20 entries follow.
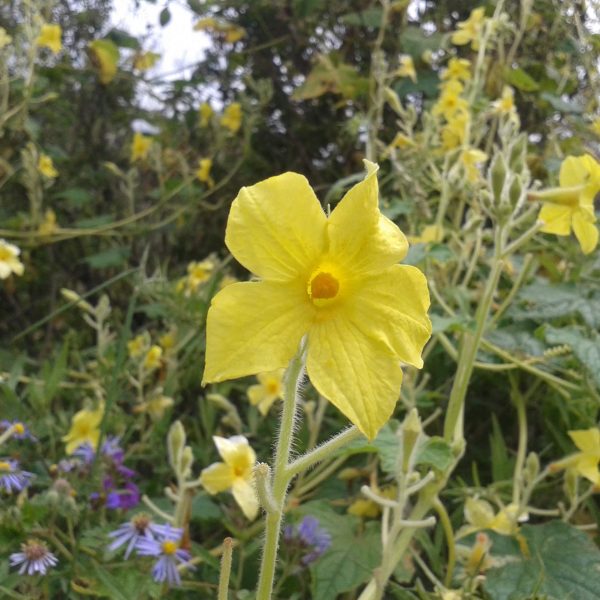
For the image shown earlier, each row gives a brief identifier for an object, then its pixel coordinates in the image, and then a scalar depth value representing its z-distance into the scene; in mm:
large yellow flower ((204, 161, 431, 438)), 156
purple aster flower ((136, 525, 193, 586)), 241
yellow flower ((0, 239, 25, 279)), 415
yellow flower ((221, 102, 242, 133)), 653
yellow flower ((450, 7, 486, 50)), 484
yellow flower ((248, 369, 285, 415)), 347
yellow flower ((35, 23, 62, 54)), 595
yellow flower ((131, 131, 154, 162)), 658
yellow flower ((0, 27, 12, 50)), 513
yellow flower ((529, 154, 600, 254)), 259
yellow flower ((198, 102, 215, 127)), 690
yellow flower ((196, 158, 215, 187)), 628
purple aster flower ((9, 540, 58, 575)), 229
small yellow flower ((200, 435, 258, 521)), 260
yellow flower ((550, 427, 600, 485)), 274
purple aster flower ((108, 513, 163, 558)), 250
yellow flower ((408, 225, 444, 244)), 381
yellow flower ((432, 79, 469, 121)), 439
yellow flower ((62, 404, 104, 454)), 327
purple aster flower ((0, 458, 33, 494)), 255
